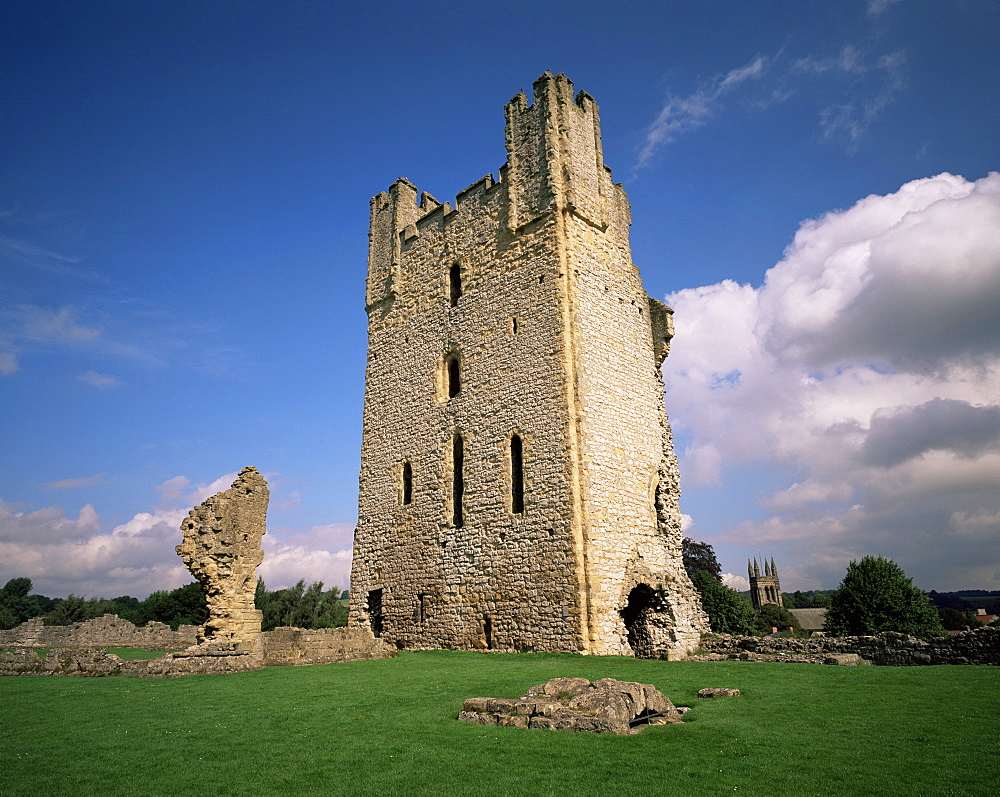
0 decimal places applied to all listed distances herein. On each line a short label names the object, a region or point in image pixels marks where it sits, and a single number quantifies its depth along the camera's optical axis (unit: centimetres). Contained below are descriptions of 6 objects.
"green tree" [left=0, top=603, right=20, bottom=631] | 5097
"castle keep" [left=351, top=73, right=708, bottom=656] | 1459
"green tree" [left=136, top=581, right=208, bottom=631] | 4356
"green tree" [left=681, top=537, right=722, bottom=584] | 3738
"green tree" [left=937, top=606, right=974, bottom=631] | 4362
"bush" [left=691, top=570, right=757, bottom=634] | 2997
